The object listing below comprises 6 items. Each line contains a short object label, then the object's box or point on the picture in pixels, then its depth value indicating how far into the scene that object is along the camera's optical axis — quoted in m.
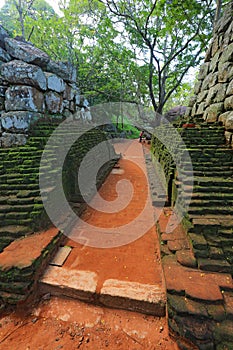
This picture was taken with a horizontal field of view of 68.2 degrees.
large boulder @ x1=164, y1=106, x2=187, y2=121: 15.12
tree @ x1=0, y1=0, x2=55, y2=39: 11.56
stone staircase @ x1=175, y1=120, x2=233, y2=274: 2.43
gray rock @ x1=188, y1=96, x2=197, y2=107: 7.36
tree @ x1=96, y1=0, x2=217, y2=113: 7.94
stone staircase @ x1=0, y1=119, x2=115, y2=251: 3.05
